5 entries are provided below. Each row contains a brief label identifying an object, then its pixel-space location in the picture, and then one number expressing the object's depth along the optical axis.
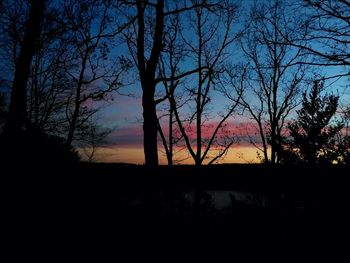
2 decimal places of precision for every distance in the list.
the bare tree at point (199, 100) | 22.23
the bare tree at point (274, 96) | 25.03
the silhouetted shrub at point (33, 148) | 7.68
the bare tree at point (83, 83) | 20.72
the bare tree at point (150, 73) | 10.98
